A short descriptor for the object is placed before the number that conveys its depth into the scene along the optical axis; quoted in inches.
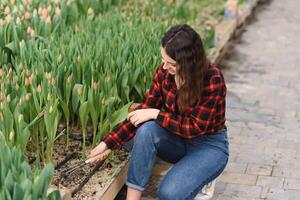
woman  133.2
